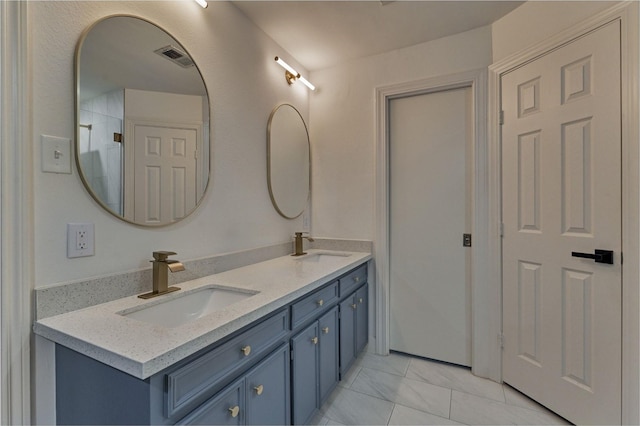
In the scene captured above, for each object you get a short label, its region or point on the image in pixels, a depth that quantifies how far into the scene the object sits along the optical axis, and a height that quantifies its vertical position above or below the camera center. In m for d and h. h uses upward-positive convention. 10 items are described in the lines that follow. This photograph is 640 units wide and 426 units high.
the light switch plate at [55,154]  1.01 +0.20
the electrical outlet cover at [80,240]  1.07 -0.10
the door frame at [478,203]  2.10 +0.06
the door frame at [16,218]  0.92 -0.02
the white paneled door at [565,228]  1.48 -0.10
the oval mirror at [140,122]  1.14 +0.40
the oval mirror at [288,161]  2.20 +0.41
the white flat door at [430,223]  2.24 -0.10
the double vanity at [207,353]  0.80 -0.47
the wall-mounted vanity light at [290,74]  2.25 +1.12
